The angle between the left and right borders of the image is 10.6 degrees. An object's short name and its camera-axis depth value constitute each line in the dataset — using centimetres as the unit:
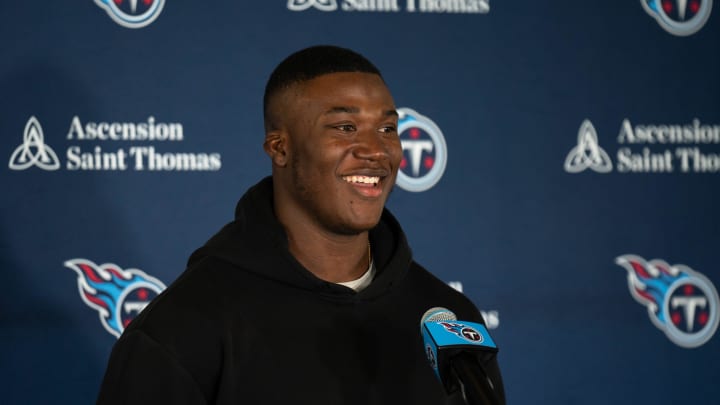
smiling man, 588
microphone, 544
